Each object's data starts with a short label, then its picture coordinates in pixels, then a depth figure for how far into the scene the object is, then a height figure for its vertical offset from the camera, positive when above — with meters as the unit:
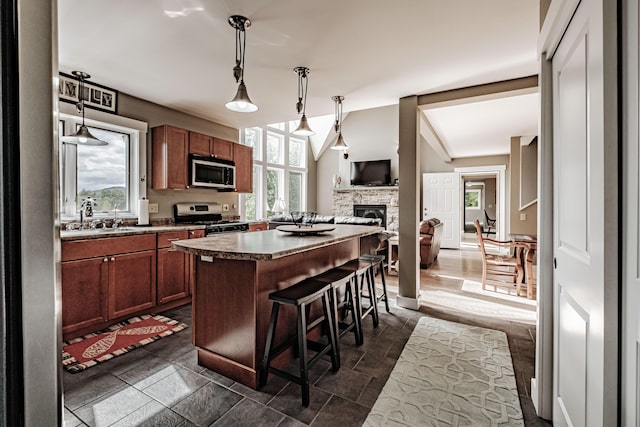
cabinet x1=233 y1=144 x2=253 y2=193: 4.68 +0.72
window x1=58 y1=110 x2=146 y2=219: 2.97 +0.47
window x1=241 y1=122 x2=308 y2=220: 7.04 +1.13
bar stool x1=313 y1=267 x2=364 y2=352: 2.20 -0.68
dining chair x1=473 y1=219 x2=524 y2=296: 3.67 -0.74
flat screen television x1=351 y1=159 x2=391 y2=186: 8.48 +1.14
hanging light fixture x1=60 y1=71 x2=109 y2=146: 2.70 +0.71
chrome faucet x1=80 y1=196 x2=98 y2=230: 2.98 +0.02
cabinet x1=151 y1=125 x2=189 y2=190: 3.60 +0.68
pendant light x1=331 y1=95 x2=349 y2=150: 3.55 +1.19
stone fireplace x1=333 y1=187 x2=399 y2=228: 8.34 +0.30
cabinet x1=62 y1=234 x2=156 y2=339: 2.48 -0.62
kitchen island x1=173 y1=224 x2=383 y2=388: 1.84 -0.56
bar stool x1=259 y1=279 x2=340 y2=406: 1.74 -0.76
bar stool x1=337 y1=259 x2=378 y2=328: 2.70 -0.71
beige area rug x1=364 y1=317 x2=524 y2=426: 1.64 -1.13
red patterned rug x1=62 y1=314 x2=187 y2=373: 2.19 -1.08
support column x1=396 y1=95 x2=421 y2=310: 3.32 +0.08
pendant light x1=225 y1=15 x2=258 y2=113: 2.01 +0.93
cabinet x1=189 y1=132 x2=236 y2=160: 3.91 +0.92
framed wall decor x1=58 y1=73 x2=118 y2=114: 2.86 +1.21
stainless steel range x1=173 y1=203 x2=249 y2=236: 3.81 -0.08
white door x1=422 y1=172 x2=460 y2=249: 7.83 +0.25
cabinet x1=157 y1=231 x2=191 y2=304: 3.15 -0.65
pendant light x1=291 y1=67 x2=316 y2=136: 2.76 +1.30
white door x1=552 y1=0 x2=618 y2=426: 0.93 -0.05
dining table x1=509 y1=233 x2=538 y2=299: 3.47 -0.49
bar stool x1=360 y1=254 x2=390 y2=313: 2.97 -0.50
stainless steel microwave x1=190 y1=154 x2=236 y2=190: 3.90 +0.55
